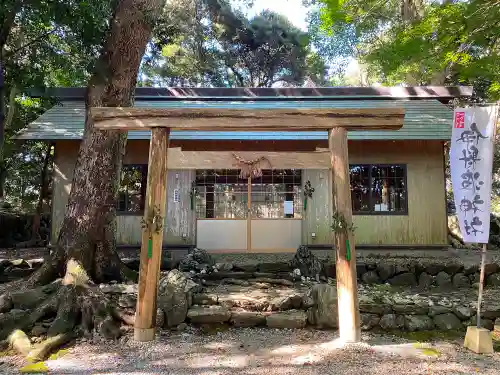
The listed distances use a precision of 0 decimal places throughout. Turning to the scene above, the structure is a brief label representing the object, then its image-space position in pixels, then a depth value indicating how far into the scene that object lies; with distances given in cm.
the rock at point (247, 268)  805
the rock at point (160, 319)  537
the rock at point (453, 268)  830
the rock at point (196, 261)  794
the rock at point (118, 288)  591
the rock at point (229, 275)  779
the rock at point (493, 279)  812
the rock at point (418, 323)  571
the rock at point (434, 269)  835
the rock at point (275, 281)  750
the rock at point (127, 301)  559
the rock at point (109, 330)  499
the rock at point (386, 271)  841
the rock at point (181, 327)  540
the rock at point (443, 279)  820
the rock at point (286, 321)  558
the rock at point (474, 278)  815
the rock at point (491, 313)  596
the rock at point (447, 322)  574
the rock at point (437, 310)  589
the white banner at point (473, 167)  475
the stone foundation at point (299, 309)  557
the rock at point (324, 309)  551
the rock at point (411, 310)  590
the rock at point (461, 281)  813
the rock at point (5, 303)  548
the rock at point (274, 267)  811
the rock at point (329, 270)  827
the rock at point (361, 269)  840
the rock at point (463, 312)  586
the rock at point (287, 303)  591
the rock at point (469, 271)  823
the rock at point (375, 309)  584
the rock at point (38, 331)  512
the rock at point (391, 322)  572
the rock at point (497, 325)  578
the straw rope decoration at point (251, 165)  533
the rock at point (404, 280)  835
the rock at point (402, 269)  845
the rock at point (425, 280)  822
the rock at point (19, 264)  821
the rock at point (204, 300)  593
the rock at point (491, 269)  818
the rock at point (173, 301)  548
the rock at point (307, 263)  801
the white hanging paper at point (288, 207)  1074
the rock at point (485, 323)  582
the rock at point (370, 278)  834
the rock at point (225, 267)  798
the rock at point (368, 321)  567
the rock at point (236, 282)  741
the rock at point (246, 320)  561
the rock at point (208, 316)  557
